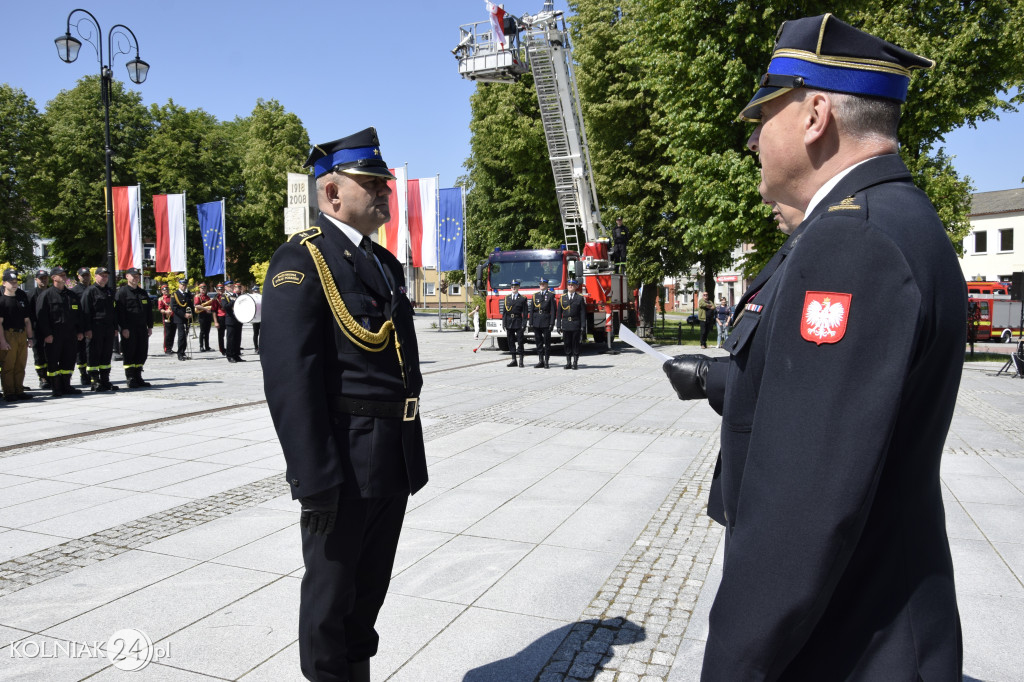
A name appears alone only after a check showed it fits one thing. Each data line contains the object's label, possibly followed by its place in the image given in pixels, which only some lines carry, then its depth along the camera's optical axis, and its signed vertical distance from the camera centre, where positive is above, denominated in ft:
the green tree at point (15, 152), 138.72 +30.18
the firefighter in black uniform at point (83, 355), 44.78 -2.93
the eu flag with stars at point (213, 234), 84.12 +8.51
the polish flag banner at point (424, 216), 76.43 +9.44
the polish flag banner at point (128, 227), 70.95 +7.93
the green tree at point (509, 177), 107.65 +20.95
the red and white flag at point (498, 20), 77.51 +30.74
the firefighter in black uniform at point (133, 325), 43.27 -1.09
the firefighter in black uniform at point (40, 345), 41.75 -2.15
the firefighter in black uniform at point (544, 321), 57.67 -1.33
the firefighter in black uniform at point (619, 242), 71.10 +6.06
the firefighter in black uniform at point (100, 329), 42.57 -1.25
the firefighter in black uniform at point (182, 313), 64.69 -0.52
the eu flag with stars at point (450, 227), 78.74 +8.50
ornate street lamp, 56.18 +19.81
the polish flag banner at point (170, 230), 76.54 +8.21
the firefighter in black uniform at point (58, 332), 41.22 -1.38
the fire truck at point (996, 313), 104.88 -1.73
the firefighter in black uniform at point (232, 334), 61.21 -2.33
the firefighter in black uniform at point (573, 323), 56.85 -1.51
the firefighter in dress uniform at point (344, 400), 8.20 -1.11
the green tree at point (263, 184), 162.50 +27.80
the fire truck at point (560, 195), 68.54 +11.61
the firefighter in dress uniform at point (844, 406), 3.68 -0.56
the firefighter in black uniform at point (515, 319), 58.44 -1.16
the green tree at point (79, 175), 137.28 +25.93
